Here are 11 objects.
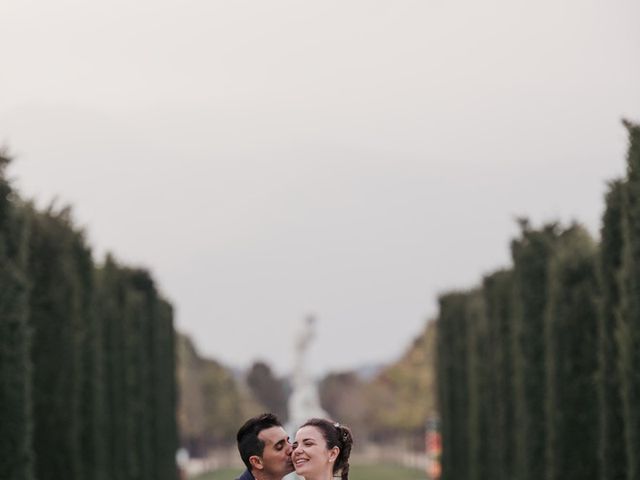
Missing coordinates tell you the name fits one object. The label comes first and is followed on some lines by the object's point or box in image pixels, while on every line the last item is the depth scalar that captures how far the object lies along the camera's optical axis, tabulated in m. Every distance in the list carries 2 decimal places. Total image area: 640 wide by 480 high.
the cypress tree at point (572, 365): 26.08
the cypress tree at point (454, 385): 46.06
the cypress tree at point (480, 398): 38.59
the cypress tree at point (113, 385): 34.41
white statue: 53.97
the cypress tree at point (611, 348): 21.78
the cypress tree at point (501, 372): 34.41
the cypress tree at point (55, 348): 25.61
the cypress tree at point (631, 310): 19.98
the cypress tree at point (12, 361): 19.86
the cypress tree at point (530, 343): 29.11
